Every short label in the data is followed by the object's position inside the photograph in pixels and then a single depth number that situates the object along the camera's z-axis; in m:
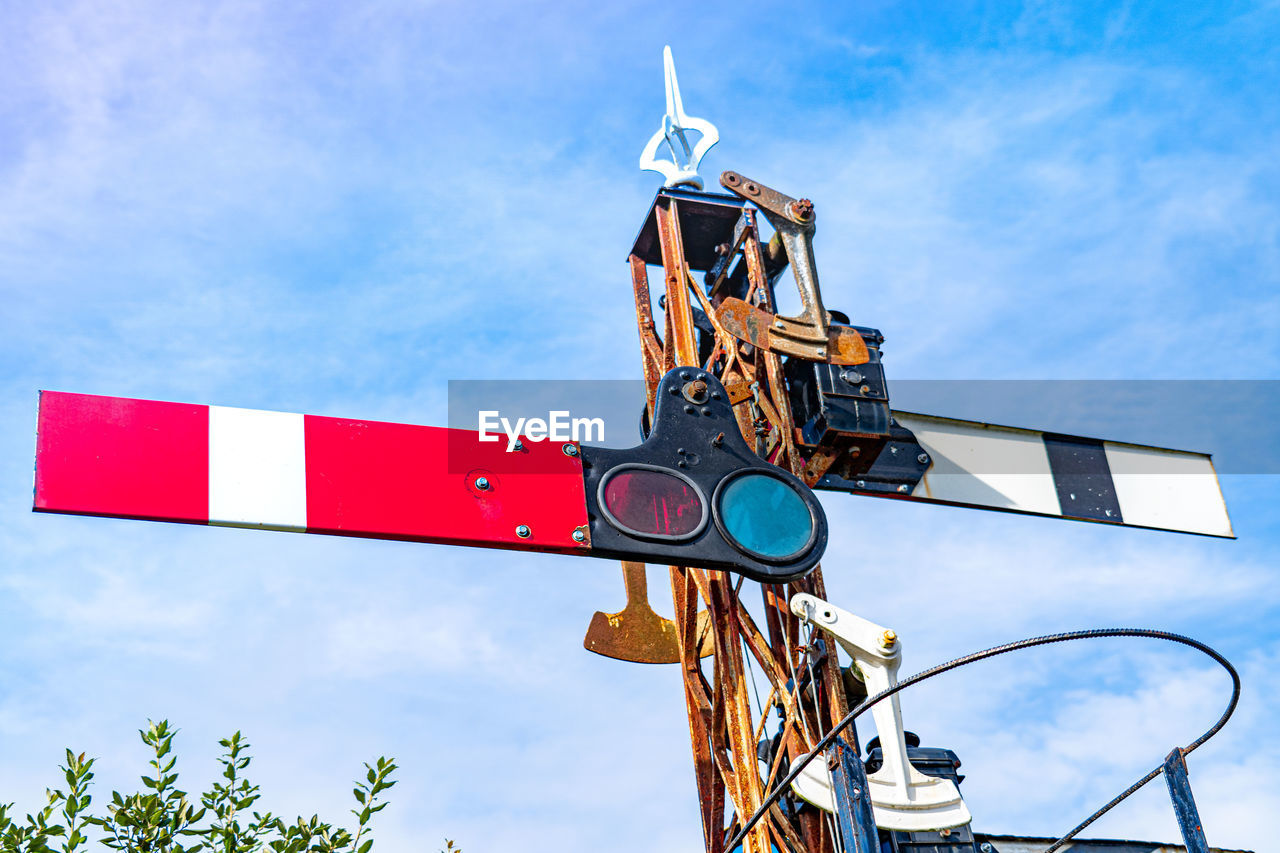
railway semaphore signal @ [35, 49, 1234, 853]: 4.18
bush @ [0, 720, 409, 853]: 4.92
